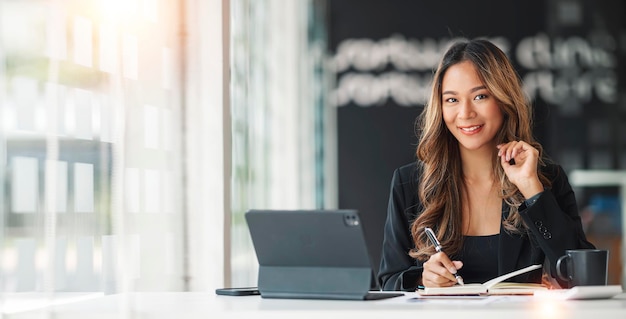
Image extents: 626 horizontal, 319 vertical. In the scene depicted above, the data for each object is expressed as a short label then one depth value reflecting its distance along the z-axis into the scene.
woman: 3.36
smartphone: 2.77
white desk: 2.35
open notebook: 2.67
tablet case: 2.51
